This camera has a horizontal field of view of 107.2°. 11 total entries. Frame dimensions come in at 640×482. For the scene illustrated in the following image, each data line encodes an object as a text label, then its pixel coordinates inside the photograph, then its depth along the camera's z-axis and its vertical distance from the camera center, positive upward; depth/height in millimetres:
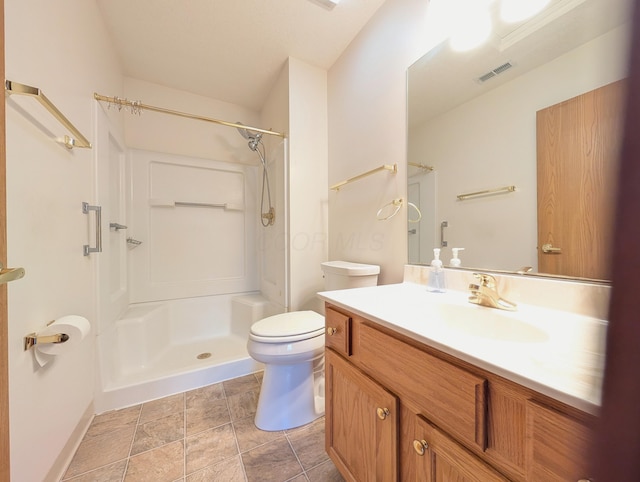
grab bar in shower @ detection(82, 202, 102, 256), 1195 +46
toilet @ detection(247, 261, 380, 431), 1161 -618
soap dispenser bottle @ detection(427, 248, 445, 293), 970 -160
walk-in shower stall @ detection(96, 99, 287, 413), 1496 -206
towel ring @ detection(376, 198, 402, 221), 1220 +173
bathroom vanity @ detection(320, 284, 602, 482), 346 -318
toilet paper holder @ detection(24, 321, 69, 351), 762 -330
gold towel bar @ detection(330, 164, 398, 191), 1257 +380
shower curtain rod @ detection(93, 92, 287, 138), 1359 +846
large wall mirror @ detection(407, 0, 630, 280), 629 +325
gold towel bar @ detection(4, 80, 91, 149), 640 +421
